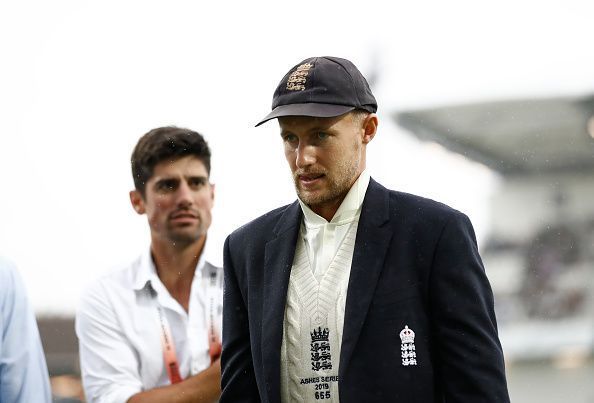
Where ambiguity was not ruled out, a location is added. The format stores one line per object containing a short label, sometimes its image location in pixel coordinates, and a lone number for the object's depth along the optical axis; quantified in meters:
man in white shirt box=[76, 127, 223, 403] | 8.02
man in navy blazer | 7.29
